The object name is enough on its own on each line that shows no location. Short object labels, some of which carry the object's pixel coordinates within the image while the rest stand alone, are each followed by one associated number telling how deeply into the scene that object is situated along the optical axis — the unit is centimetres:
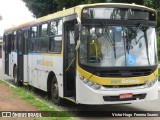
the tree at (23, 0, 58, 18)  3559
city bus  961
